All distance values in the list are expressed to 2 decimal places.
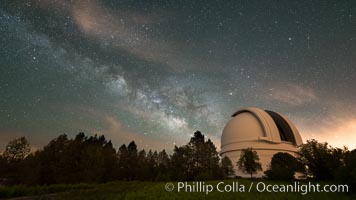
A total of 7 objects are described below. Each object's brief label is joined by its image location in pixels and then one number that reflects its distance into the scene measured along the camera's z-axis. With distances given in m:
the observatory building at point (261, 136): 36.41
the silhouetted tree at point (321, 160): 22.52
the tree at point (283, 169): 21.75
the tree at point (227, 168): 33.06
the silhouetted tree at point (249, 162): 28.70
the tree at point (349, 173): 11.31
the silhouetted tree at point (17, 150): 37.16
